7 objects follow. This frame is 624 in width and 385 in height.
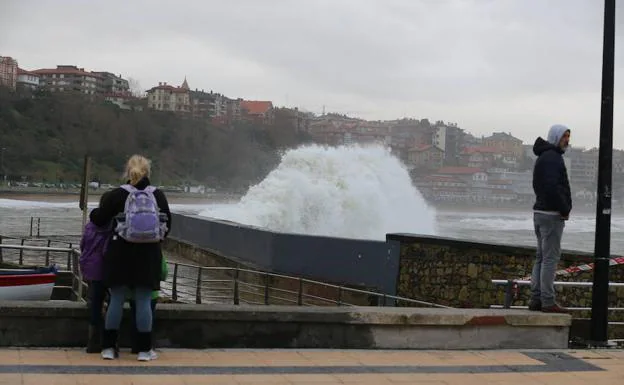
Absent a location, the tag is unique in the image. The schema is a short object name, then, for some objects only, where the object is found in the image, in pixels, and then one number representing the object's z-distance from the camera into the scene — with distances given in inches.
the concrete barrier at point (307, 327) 222.2
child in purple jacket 215.5
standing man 257.0
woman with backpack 208.4
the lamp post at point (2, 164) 3519.2
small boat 406.0
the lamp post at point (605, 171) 258.2
